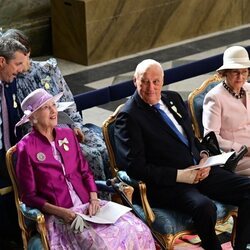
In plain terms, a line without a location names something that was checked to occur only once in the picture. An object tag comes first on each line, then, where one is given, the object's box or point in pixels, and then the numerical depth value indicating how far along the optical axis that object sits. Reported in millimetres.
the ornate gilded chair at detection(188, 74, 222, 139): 12094
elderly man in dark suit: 10648
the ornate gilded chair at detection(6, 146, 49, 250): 9969
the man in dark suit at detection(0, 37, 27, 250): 11172
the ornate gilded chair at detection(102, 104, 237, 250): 10500
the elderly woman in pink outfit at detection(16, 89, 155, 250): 9992
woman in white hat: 11758
